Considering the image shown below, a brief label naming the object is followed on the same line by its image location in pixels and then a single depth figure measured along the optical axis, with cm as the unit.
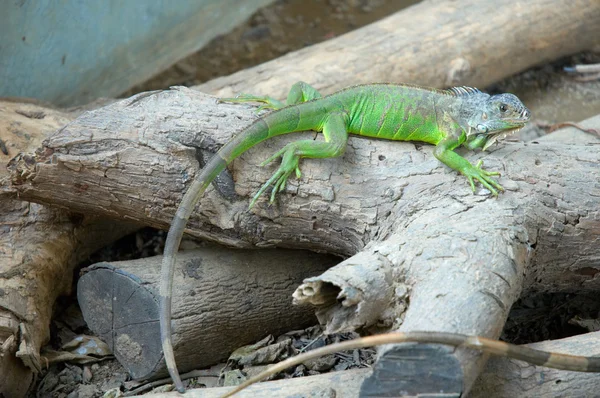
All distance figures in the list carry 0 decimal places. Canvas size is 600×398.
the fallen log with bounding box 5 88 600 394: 571
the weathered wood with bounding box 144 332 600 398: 544
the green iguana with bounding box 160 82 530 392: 631
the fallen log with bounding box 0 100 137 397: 670
